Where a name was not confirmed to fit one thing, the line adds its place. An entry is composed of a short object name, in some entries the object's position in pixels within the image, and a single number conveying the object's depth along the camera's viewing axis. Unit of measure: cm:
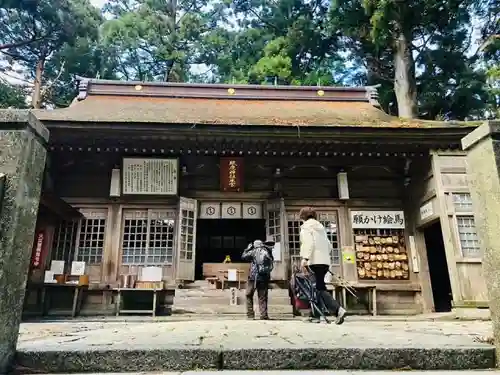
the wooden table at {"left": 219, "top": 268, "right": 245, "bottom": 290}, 997
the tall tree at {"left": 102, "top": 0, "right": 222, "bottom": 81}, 2414
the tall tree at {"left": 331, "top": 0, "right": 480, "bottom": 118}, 1708
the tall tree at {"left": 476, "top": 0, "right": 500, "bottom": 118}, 1905
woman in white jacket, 579
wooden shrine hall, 930
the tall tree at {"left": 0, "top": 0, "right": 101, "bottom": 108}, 1975
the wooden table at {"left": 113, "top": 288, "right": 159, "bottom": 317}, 922
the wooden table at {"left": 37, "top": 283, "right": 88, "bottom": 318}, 920
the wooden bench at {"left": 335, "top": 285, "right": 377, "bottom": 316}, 956
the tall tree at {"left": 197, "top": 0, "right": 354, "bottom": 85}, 2198
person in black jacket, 768
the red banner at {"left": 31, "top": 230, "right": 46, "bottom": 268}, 924
